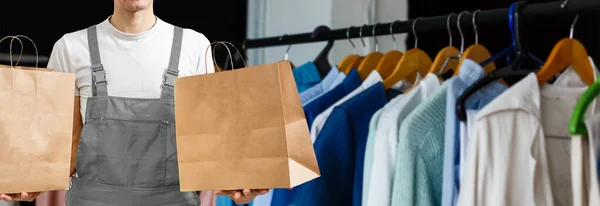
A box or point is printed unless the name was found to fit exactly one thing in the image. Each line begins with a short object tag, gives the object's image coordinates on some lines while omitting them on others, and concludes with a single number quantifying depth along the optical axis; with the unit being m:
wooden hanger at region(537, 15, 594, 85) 4.39
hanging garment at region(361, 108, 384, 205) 4.65
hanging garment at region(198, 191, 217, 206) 2.64
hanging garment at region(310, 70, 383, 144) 5.03
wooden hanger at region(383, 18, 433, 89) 5.23
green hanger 3.80
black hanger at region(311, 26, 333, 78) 6.32
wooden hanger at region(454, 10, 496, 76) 4.70
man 2.37
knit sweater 4.39
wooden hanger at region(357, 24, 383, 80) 5.60
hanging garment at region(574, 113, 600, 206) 3.81
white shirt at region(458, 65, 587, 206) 4.13
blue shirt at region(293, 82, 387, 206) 4.61
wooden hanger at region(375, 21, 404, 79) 5.46
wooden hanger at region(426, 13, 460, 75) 5.03
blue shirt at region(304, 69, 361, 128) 5.35
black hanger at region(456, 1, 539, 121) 4.39
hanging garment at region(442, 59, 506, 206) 4.43
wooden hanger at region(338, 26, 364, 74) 5.70
